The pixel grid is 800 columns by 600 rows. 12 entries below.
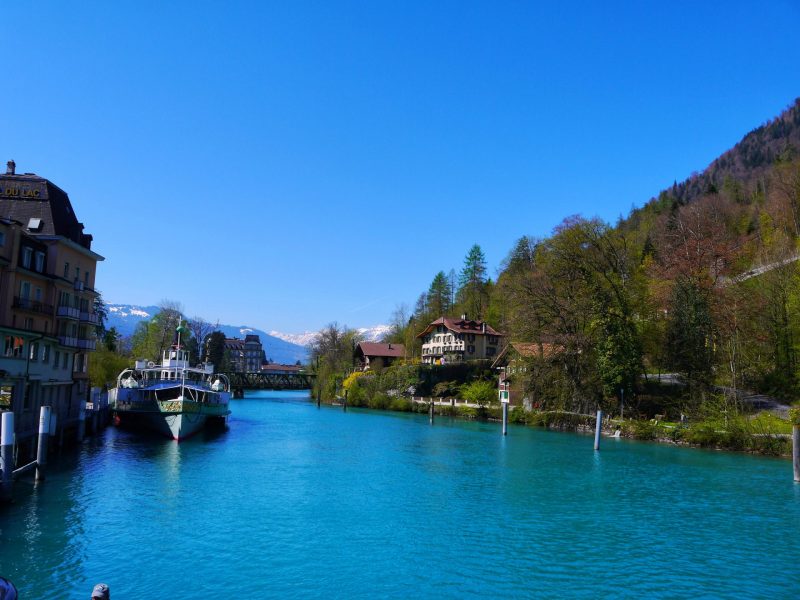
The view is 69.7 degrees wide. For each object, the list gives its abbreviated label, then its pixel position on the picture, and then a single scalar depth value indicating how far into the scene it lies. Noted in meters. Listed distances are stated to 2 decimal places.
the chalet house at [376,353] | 113.88
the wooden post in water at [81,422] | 42.09
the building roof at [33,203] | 40.84
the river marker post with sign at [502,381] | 74.72
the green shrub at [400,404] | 85.44
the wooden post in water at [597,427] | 42.11
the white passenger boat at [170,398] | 45.78
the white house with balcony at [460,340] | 99.06
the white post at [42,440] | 26.17
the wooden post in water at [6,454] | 21.77
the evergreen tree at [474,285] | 116.94
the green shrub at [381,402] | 89.56
